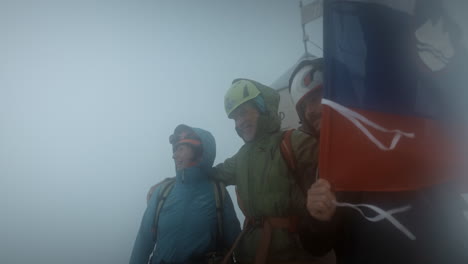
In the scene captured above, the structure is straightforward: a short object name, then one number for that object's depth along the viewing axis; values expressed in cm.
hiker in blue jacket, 284
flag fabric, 140
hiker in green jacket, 215
